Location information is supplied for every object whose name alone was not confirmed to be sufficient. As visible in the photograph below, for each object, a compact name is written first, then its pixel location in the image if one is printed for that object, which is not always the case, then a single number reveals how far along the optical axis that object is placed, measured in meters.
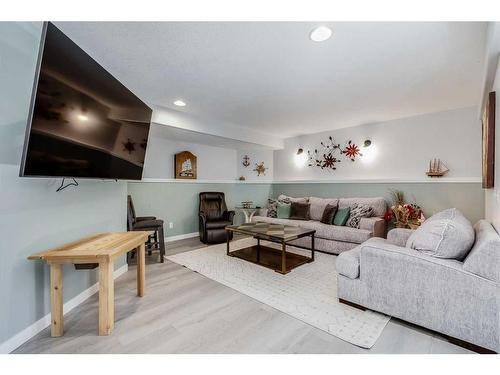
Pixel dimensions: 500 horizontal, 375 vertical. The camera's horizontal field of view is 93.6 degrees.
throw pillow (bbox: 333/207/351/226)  3.87
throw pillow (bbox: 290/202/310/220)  4.53
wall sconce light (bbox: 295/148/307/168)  5.32
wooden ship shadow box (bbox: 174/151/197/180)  4.67
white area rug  1.79
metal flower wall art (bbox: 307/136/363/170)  4.57
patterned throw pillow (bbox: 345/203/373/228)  3.74
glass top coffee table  2.96
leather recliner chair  4.24
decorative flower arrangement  3.55
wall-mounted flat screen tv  1.38
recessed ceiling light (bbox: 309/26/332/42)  1.72
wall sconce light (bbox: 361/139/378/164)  4.32
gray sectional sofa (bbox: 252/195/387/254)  3.52
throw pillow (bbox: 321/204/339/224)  4.02
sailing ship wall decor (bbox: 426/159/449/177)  3.61
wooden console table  1.62
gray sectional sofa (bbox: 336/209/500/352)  1.47
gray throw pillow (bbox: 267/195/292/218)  4.84
